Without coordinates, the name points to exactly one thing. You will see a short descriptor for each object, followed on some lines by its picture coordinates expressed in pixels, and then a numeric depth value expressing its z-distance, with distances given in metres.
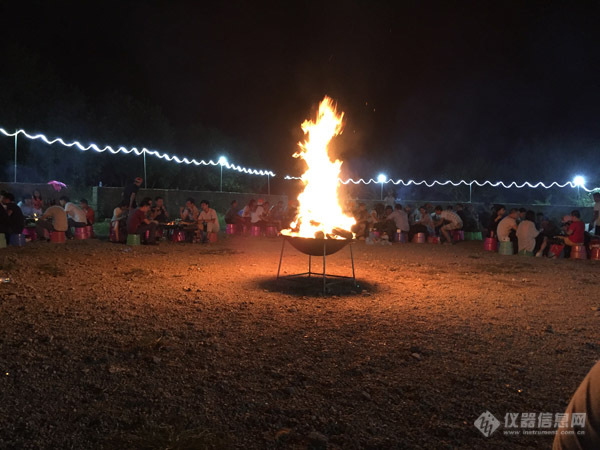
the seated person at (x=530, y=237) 12.50
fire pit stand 7.90
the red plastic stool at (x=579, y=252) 12.16
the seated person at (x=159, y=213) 14.31
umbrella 18.64
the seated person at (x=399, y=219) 15.66
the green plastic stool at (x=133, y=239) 12.94
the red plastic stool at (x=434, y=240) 15.70
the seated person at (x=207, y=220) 14.59
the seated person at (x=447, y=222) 15.80
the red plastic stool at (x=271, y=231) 16.80
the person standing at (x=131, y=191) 15.55
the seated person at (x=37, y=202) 15.54
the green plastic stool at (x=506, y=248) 12.95
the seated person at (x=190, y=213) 14.92
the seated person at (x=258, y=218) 16.84
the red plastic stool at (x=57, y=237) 13.00
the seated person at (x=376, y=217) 15.98
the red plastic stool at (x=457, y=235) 16.62
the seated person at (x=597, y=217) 14.56
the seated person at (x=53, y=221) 13.02
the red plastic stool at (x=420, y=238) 15.74
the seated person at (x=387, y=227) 15.55
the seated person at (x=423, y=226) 15.85
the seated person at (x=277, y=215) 17.06
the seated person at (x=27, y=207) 14.99
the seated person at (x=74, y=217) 14.14
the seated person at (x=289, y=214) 17.33
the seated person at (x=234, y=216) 16.92
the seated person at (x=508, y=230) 12.94
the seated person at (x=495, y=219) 14.46
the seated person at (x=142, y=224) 12.84
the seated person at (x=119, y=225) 13.40
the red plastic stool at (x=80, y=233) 14.01
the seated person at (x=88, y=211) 15.12
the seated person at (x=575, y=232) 12.12
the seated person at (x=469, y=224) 17.81
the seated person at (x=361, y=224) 15.95
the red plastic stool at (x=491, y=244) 13.96
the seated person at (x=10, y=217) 11.88
